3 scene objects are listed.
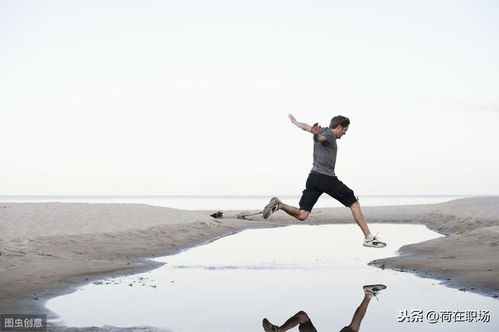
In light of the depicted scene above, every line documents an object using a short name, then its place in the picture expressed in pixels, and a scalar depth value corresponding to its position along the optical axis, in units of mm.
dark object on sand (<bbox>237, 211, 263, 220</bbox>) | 38588
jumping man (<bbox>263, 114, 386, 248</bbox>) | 11461
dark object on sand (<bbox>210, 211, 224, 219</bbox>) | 37906
